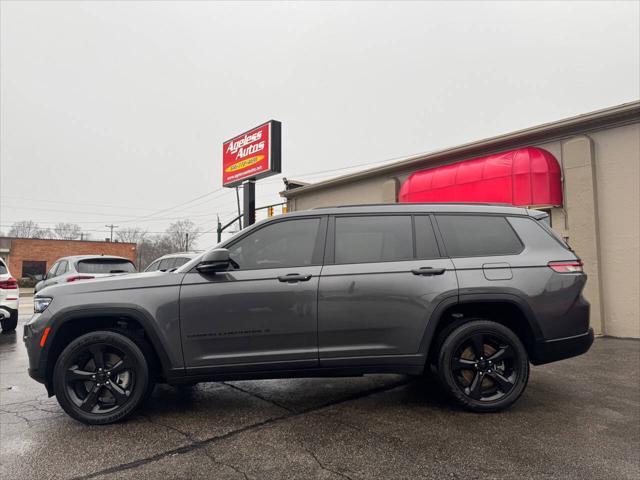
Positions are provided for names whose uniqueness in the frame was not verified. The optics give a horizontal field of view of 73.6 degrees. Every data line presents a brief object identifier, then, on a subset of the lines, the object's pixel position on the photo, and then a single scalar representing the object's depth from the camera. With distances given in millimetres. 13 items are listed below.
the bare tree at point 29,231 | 73812
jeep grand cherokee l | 3701
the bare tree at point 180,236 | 70562
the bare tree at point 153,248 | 74438
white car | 8711
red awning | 8742
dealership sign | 15922
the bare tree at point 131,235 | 79569
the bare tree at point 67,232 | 75688
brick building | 35625
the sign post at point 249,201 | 15805
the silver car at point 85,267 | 9836
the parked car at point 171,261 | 10237
